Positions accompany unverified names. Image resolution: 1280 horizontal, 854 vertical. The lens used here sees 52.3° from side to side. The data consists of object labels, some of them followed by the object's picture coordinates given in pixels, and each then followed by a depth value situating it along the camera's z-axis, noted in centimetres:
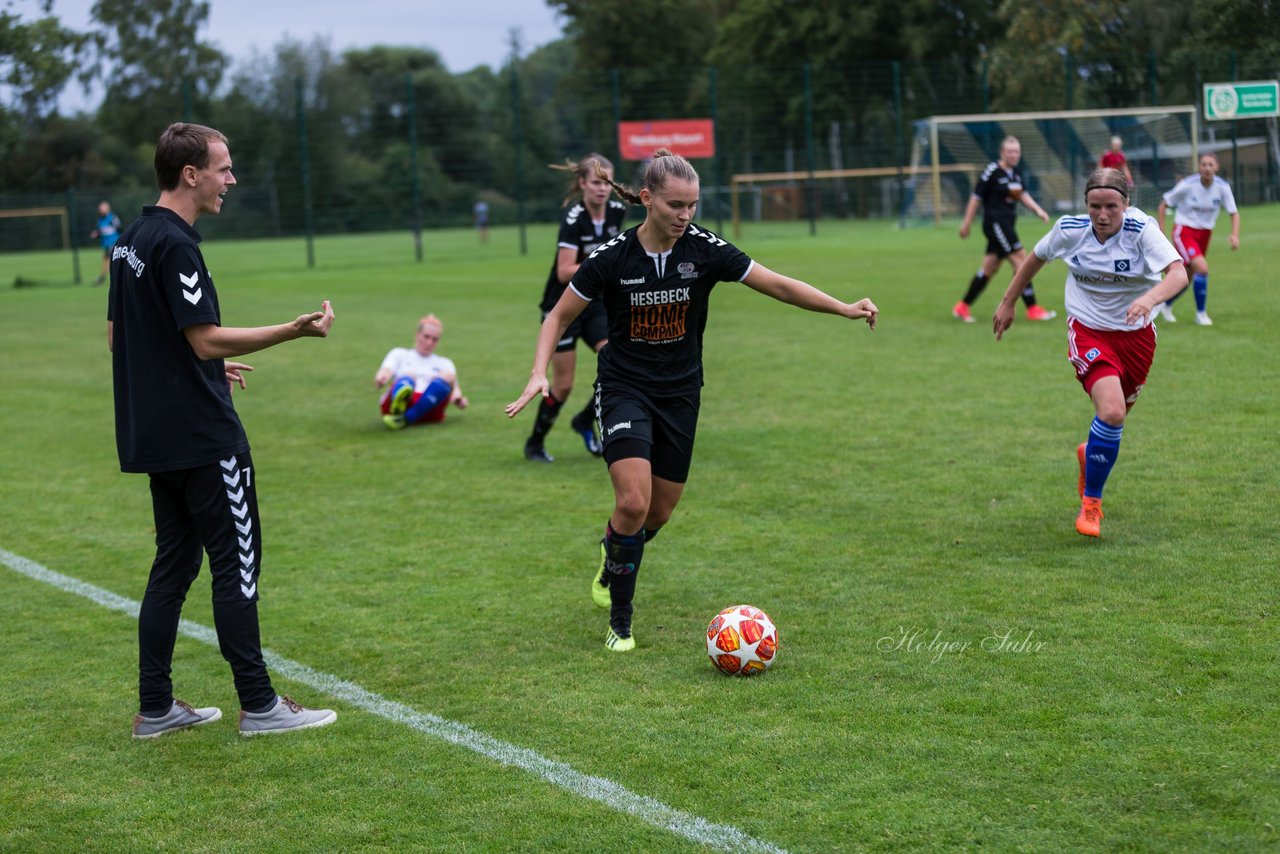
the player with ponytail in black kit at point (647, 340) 546
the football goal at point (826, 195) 3797
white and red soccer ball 510
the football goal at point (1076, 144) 3394
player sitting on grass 1116
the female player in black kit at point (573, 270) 904
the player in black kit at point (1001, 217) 1549
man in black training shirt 447
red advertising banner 3497
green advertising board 3516
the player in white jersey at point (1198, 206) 1475
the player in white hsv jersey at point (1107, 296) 671
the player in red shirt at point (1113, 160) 1995
